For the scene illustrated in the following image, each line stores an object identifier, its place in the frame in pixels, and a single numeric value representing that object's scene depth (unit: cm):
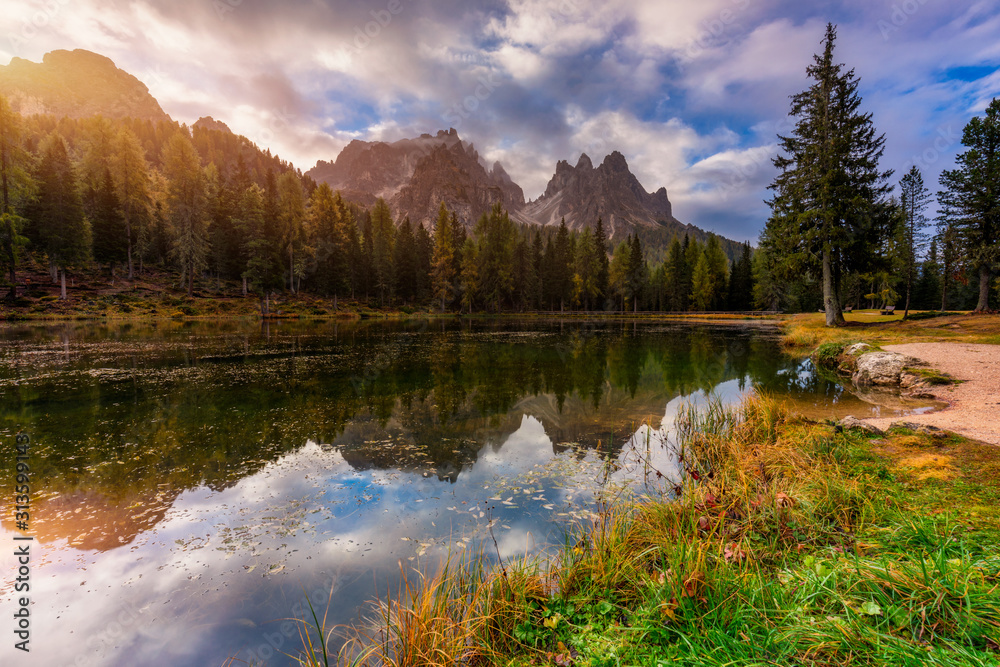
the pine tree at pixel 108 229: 4872
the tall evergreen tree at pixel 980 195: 3059
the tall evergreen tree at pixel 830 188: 2628
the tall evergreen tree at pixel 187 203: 4862
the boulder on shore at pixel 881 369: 1384
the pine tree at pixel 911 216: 3706
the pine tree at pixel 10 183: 3444
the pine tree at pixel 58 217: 3962
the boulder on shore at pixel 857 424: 755
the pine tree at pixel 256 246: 4922
